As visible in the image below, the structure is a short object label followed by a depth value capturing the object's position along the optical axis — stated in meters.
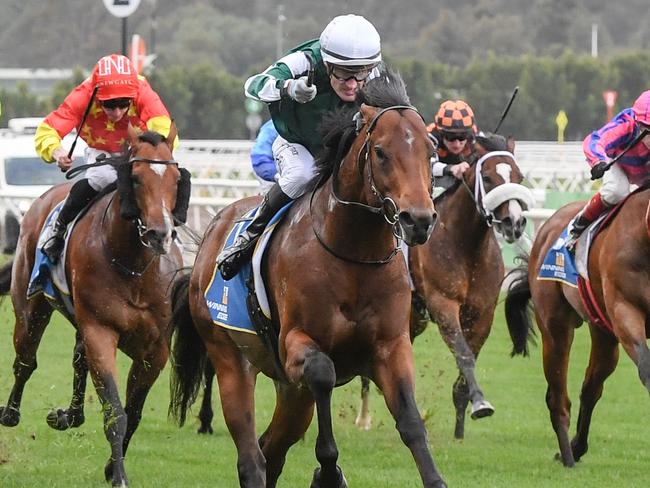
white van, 41.84
